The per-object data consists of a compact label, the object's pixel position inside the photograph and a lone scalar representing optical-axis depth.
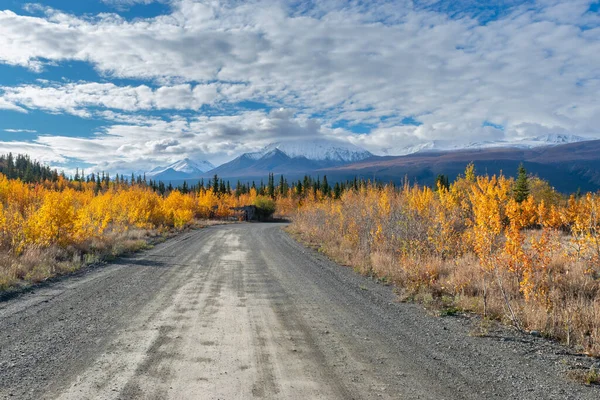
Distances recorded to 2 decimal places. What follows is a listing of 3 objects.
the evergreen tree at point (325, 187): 99.16
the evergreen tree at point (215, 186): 91.88
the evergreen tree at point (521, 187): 37.12
